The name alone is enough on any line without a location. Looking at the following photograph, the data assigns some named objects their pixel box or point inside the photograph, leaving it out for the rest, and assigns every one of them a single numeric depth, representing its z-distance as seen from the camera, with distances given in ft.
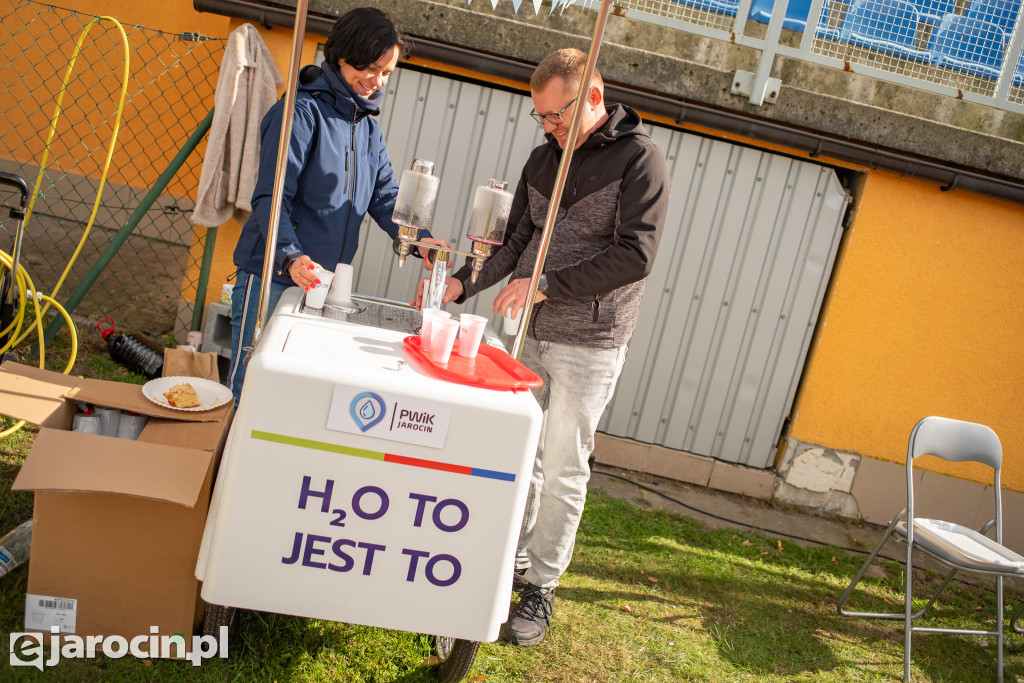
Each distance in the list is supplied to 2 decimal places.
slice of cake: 8.59
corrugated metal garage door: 14.99
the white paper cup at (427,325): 6.73
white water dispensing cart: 5.78
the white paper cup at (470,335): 6.96
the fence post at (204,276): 14.73
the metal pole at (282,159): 6.25
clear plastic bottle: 7.80
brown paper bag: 10.73
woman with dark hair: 8.36
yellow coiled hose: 10.72
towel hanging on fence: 13.28
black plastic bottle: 14.05
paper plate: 8.69
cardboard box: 7.01
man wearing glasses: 8.01
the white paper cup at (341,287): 8.17
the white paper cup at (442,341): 6.48
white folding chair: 10.41
